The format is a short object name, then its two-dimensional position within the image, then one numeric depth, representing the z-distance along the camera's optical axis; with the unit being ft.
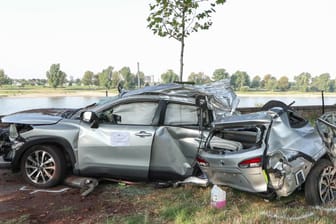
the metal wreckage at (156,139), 15.52
